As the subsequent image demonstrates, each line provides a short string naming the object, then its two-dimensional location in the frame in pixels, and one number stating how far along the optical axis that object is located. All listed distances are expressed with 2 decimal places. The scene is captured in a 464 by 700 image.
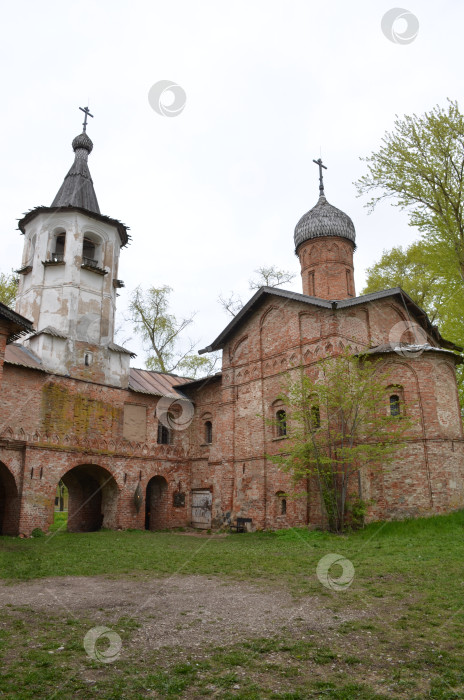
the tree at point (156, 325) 32.28
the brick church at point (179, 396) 17.22
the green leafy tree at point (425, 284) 14.45
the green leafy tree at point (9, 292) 26.42
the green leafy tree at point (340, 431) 15.71
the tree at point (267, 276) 28.91
